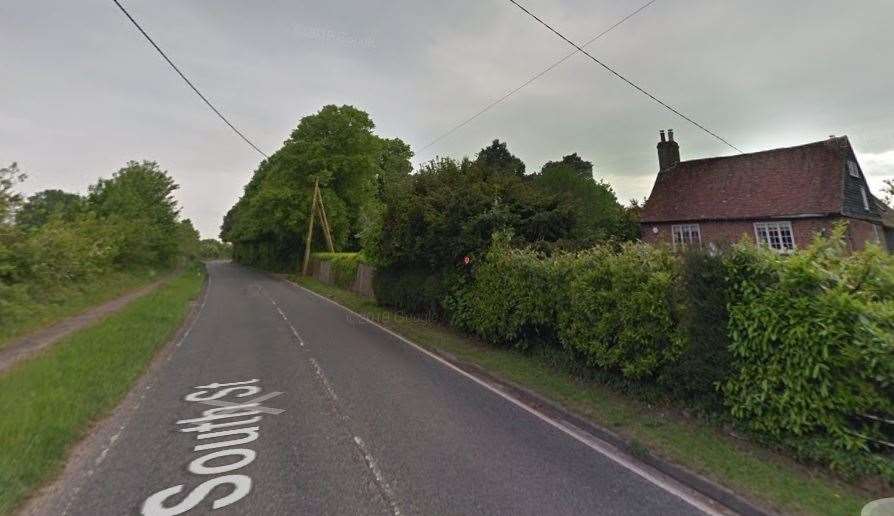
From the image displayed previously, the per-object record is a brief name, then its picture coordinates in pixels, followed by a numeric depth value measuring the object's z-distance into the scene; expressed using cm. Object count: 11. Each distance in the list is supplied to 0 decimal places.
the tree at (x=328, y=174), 3544
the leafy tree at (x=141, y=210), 3083
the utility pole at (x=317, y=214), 3319
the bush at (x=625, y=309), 550
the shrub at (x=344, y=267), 2453
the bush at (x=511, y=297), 794
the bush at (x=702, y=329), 475
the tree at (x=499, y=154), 4553
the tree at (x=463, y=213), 1098
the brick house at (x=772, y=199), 2195
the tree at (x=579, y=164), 5545
